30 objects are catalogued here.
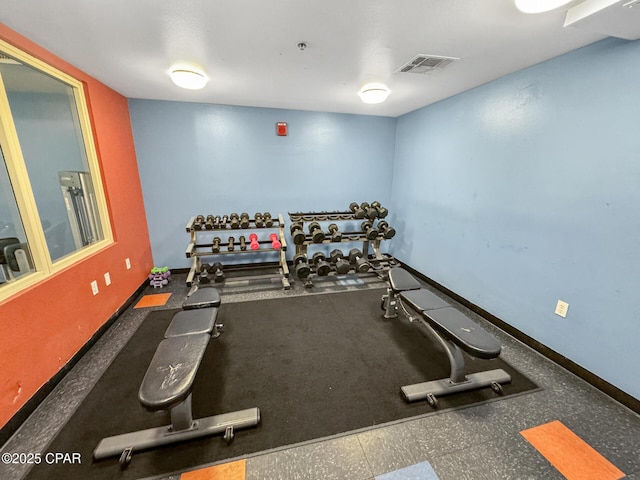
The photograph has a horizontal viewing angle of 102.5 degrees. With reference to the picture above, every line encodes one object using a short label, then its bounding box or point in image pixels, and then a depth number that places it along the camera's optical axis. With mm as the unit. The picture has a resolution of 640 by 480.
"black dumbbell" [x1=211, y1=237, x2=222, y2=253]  3195
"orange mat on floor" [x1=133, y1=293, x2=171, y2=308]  2891
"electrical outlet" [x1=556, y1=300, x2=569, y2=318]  1962
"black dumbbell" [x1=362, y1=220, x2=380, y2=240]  3479
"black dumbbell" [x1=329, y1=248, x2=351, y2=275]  3178
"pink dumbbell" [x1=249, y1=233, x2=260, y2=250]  3344
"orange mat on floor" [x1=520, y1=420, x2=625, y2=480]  1274
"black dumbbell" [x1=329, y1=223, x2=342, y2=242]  3408
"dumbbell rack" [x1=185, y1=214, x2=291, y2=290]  3152
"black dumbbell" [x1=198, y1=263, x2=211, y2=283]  3242
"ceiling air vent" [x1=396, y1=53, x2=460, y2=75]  1953
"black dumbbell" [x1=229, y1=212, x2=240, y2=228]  3197
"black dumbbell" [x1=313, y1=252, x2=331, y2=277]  3186
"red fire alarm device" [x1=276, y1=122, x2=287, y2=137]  3523
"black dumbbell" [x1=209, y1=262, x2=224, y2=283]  3266
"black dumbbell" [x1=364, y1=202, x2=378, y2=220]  3555
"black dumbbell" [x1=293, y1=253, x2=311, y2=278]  3197
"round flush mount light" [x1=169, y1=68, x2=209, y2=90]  2121
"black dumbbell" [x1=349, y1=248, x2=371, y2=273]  3256
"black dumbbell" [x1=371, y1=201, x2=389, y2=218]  3598
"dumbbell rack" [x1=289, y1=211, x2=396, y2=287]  3453
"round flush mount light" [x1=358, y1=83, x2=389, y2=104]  2551
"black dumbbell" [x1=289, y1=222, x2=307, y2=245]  3287
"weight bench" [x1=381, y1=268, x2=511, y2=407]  1547
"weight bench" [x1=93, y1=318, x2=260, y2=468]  1195
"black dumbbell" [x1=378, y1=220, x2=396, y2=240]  3510
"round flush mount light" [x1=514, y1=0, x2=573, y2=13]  1207
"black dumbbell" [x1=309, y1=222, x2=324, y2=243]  3309
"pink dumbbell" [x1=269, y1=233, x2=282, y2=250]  3430
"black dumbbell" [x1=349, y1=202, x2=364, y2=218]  3543
